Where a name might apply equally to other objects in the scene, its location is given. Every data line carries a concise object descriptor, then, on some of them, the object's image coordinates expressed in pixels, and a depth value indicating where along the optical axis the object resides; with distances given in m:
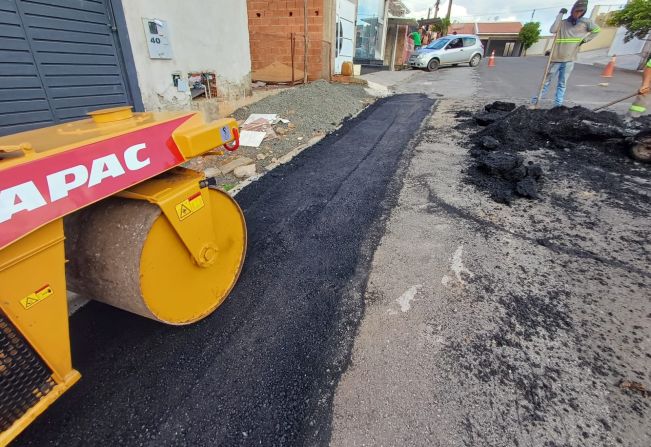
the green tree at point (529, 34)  41.22
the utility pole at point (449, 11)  37.09
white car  18.41
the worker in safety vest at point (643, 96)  5.68
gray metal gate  3.77
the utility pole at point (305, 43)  10.15
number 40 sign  5.09
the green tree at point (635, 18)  17.44
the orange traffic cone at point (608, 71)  14.04
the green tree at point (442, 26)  36.45
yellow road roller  1.26
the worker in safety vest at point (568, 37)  6.61
